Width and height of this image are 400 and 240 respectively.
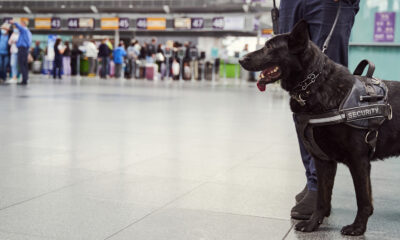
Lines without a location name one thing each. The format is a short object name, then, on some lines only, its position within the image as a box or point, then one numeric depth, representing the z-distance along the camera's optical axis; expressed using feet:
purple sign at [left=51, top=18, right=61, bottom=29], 120.26
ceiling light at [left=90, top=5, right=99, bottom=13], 116.71
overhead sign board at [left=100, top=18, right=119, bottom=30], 114.62
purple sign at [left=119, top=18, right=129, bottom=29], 114.01
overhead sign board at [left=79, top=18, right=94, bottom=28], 117.50
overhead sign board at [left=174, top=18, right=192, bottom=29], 110.52
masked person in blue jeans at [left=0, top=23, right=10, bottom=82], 55.11
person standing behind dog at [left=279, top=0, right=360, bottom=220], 9.96
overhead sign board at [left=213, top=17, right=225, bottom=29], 107.04
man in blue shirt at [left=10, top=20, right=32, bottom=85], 52.49
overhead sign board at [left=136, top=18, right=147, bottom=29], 112.88
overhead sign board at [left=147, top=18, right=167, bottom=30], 111.96
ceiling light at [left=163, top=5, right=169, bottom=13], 111.66
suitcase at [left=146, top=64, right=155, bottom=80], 94.87
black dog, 8.14
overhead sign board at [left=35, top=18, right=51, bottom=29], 121.19
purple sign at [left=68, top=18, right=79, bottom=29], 118.93
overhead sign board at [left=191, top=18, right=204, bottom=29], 109.47
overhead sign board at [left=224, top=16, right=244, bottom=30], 104.99
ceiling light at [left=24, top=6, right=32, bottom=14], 123.54
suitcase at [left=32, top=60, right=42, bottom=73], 104.03
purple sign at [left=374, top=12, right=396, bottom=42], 25.84
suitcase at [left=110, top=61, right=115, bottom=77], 99.86
